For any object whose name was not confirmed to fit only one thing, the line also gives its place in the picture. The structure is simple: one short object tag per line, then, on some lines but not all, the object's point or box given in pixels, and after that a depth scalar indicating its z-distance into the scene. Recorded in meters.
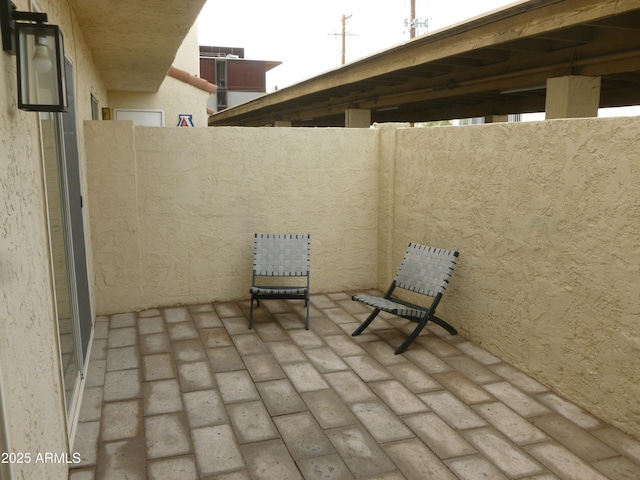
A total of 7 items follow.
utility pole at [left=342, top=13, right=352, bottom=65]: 29.86
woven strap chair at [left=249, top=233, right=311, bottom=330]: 5.45
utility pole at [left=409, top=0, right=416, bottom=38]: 20.66
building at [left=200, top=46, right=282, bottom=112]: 31.12
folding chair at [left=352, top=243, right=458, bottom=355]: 4.58
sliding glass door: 3.15
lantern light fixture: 1.92
